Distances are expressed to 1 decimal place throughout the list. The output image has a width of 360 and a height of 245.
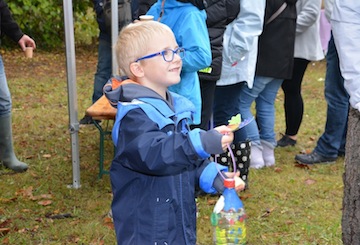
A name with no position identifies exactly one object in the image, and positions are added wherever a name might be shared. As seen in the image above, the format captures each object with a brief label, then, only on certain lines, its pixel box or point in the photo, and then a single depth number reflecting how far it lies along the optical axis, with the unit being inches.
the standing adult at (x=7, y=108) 210.7
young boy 93.6
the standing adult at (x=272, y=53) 211.0
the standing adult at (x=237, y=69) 188.1
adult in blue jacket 156.3
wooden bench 180.4
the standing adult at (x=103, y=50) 242.7
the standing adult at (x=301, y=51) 232.7
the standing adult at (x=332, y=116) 218.2
